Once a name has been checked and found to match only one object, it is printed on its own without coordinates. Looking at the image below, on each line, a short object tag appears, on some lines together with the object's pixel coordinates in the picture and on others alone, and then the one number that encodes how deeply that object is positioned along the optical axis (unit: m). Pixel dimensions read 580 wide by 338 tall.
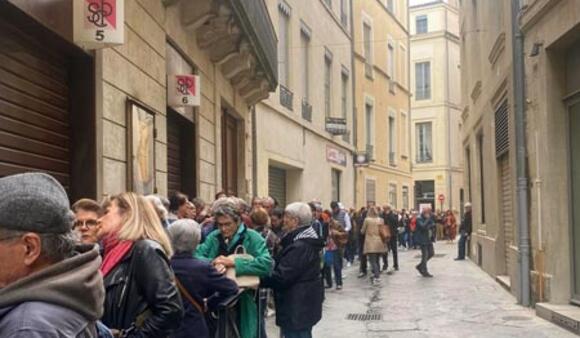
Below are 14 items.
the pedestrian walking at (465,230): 22.41
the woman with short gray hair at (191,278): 4.55
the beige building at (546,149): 9.96
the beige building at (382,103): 30.09
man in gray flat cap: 1.76
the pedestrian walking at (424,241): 16.69
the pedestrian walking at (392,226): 18.83
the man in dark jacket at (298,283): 5.89
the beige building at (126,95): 5.44
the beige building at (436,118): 45.78
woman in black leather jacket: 3.51
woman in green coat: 5.61
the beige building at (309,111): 18.74
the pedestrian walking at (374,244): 15.50
